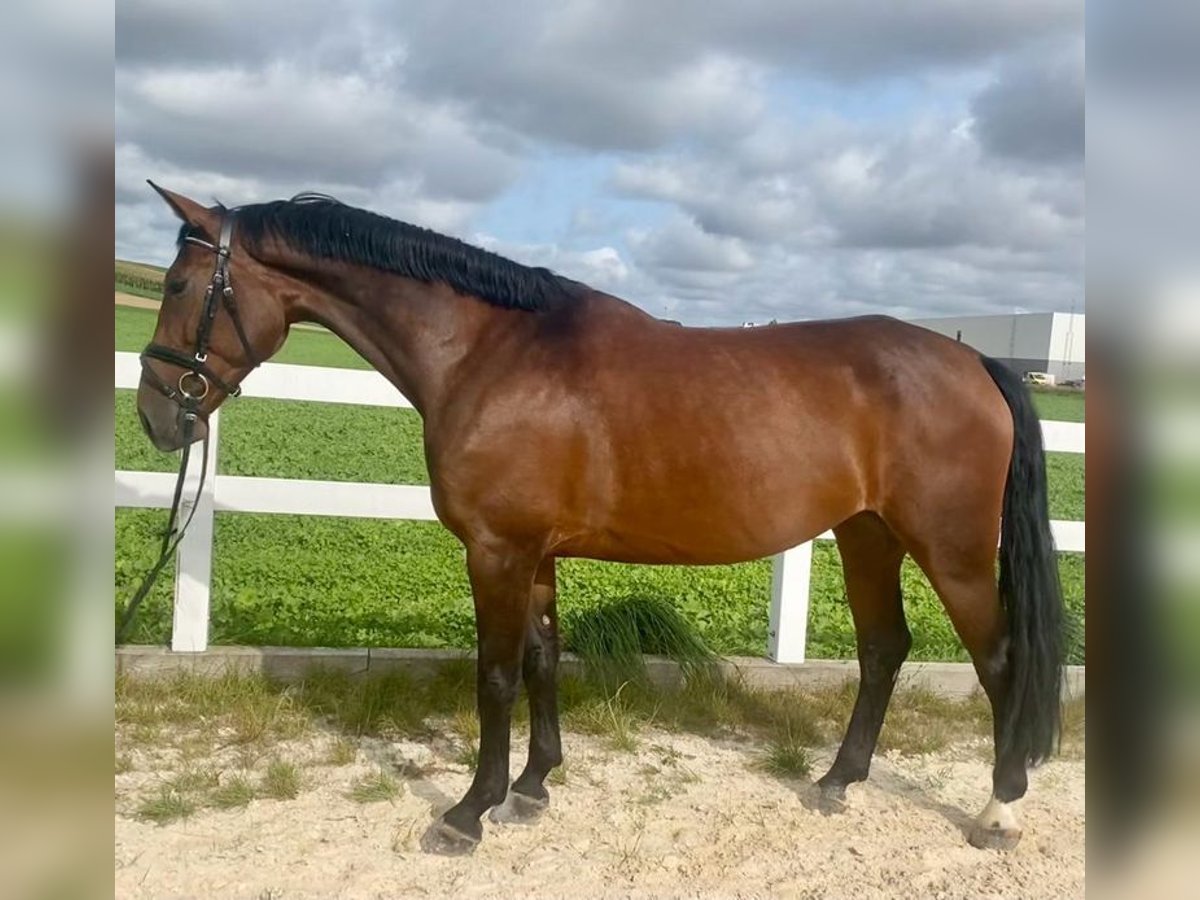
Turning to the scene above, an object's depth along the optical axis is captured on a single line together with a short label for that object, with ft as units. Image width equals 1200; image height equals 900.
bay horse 9.78
